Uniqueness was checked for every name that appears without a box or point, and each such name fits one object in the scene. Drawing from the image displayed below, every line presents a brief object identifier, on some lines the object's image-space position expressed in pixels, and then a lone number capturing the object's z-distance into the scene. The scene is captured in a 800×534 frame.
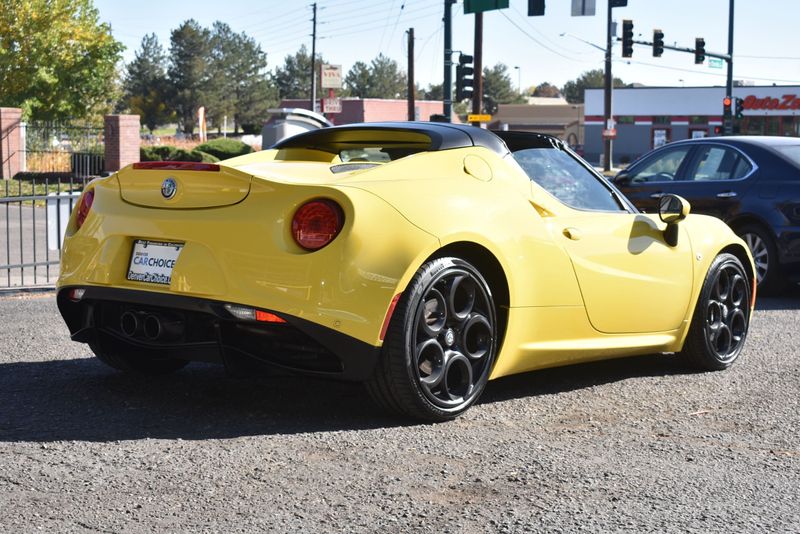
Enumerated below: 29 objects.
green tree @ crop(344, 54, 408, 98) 144.88
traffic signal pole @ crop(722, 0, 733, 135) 43.56
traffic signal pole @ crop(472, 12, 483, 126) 33.06
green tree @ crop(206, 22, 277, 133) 125.06
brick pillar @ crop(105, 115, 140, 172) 33.53
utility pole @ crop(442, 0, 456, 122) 24.31
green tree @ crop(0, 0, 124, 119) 41.03
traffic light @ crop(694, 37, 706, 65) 41.00
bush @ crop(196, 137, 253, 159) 45.25
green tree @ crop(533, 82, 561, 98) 197.16
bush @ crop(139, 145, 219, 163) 36.31
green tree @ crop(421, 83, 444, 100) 159.85
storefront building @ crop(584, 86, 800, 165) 73.44
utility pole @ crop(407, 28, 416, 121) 60.00
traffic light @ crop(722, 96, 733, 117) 43.38
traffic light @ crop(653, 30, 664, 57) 40.31
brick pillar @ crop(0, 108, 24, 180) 34.91
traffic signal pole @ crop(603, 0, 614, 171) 52.06
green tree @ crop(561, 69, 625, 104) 179.85
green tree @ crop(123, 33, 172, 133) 116.50
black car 10.59
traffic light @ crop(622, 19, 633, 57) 39.81
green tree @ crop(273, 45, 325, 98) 150.50
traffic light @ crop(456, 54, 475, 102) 27.70
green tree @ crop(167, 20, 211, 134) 118.00
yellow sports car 4.71
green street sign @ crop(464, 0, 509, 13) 23.95
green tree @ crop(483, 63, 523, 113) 147.50
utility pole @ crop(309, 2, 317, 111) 73.68
